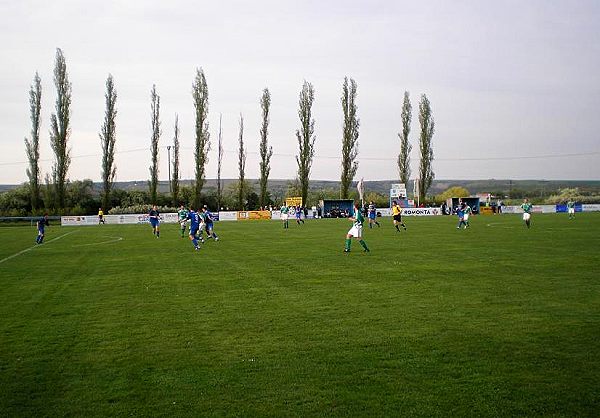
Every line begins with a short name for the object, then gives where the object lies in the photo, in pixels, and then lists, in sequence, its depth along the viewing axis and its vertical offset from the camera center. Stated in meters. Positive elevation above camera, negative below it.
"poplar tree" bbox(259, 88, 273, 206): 83.00 +6.30
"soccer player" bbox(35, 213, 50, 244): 30.67 -1.90
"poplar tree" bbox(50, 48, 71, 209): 69.31 +8.41
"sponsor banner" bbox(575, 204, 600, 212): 72.94 -1.90
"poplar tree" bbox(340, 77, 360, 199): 83.00 +8.34
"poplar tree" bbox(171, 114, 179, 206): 79.62 +3.48
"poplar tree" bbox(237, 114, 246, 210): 82.79 +4.54
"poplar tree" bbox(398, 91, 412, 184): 89.06 +6.25
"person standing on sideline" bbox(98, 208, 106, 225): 59.83 -2.54
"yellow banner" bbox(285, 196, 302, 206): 71.31 -0.87
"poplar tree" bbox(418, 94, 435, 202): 88.88 +7.39
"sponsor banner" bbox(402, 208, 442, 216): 70.44 -2.30
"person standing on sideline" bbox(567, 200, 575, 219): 52.50 -1.54
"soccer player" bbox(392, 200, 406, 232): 35.06 -1.29
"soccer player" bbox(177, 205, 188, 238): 33.53 -1.41
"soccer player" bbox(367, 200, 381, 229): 40.68 -1.55
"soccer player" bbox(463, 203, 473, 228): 35.70 -1.15
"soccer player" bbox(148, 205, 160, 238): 33.80 -1.47
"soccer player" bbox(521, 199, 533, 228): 35.88 -1.11
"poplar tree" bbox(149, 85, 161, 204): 78.00 +6.94
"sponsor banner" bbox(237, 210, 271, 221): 66.75 -2.50
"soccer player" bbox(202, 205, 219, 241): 28.36 -1.43
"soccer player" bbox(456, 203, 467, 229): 35.86 -1.36
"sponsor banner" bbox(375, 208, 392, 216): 72.00 -2.36
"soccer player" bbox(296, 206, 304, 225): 49.04 -1.69
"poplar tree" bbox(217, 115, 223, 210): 80.18 +3.80
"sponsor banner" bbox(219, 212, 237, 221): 65.50 -2.54
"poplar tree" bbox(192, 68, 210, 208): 78.31 +8.99
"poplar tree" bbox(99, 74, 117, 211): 73.12 +6.93
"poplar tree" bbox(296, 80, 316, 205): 83.00 +7.13
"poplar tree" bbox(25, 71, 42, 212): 69.44 +5.97
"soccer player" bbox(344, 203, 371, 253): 20.81 -1.29
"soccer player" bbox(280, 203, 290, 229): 42.41 -1.51
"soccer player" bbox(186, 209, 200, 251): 24.69 -1.32
